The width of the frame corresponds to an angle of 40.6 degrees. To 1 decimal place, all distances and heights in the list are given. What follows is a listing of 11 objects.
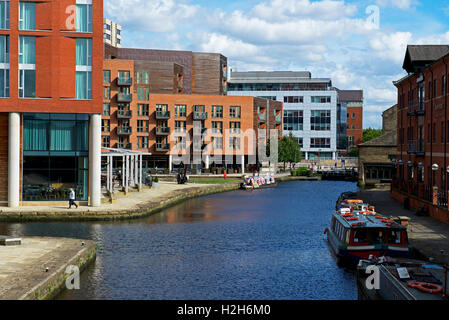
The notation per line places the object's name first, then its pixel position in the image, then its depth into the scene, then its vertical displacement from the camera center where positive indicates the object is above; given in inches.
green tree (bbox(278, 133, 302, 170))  4731.8 +37.1
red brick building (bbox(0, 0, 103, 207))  1755.7 +163.6
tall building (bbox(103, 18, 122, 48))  7559.1 +1558.0
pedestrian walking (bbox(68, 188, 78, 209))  1739.7 -125.0
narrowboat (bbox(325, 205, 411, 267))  1042.7 -151.0
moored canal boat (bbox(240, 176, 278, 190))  3294.8 -157.5
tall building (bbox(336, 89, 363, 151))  6998.0 +365.7
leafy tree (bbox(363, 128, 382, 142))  6999.0 +251.7
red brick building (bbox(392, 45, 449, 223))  1674.6 +80.3
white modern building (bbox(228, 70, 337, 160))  5890.8 +491.2
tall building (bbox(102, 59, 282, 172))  4082.2 +234.2
